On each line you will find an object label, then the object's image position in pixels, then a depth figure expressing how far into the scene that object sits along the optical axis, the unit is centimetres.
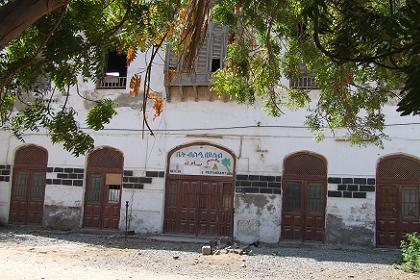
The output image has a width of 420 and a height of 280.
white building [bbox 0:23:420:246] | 1530
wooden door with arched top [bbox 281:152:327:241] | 1570
